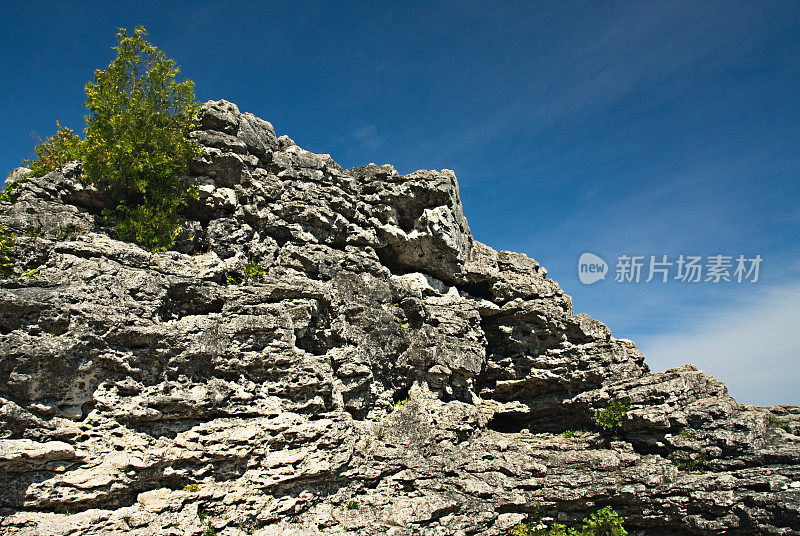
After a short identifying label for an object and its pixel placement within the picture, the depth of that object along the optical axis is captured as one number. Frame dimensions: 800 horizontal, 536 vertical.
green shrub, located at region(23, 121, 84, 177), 19.17
